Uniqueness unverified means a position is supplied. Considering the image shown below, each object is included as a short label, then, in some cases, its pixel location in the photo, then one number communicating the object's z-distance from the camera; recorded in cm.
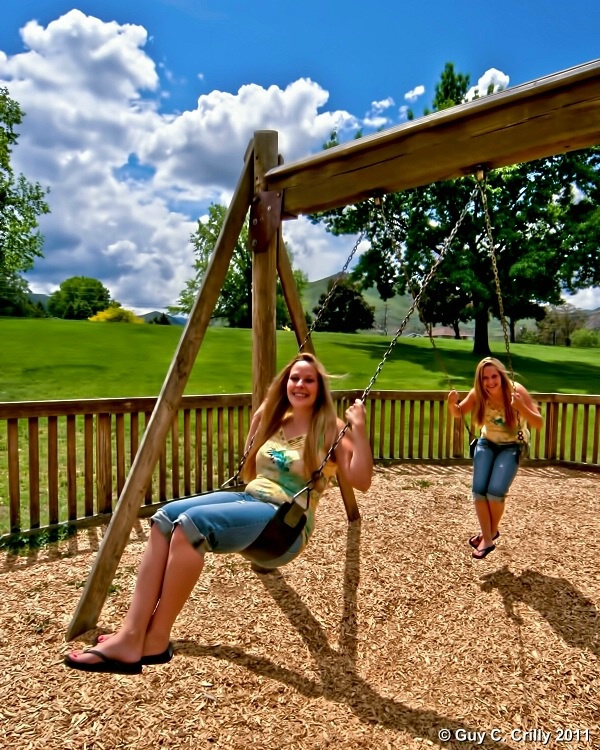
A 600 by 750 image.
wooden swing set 246
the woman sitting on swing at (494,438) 377
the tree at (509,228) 1723
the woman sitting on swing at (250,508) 205
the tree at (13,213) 2209
